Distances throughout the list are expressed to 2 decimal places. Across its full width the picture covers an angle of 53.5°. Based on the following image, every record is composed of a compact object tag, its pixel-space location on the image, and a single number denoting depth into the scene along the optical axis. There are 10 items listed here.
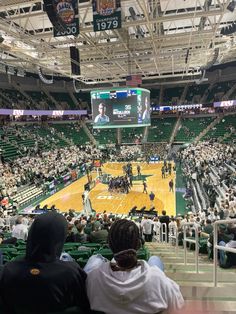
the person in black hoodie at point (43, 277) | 1.28
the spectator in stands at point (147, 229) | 7.86
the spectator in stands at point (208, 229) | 6.15
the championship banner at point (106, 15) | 6.93
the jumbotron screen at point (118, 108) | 14.77
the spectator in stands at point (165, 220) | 8.65
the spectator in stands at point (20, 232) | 6.57
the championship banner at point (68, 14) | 6.95
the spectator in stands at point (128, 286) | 1.26
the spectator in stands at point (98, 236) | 5.98
